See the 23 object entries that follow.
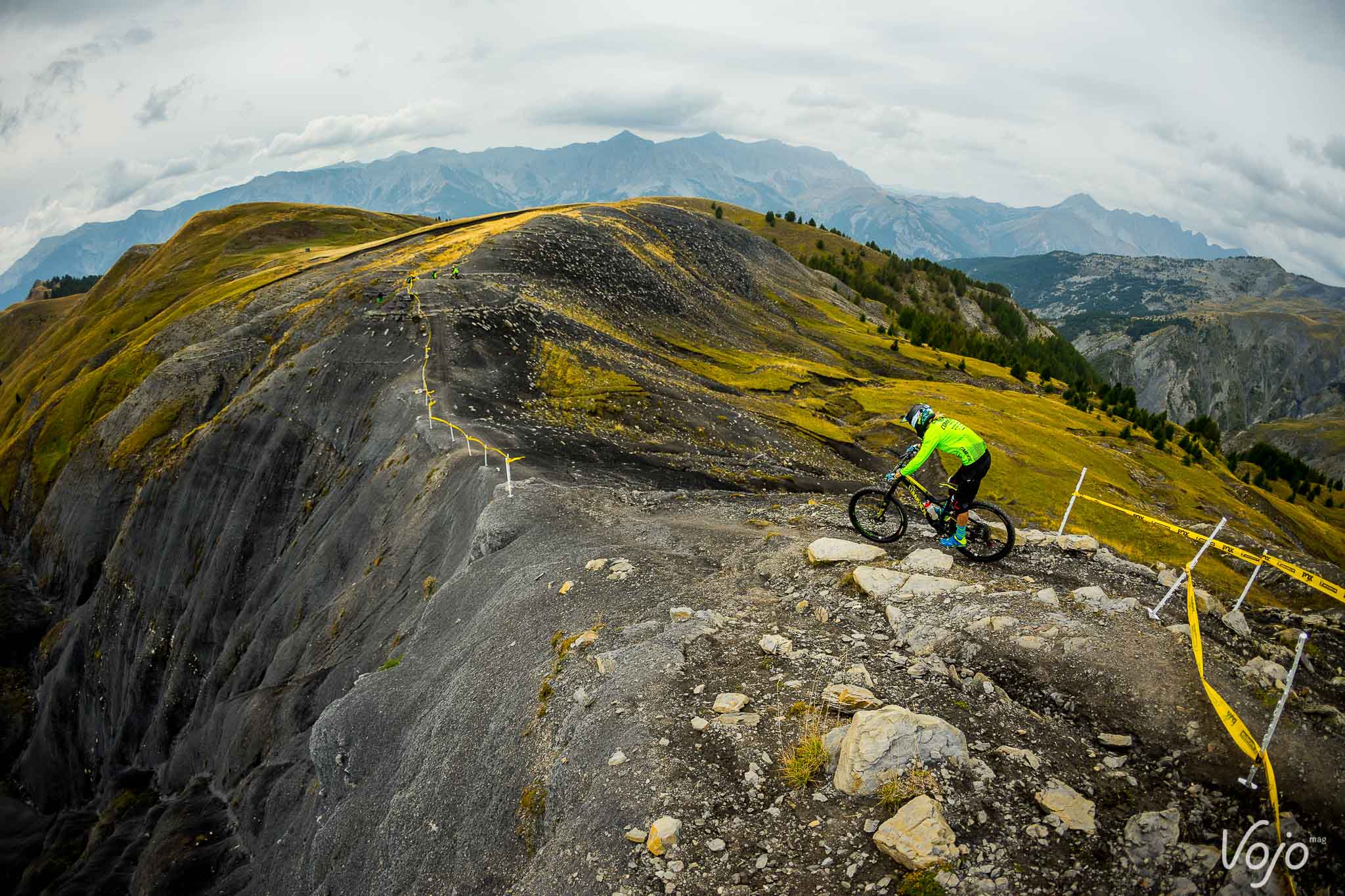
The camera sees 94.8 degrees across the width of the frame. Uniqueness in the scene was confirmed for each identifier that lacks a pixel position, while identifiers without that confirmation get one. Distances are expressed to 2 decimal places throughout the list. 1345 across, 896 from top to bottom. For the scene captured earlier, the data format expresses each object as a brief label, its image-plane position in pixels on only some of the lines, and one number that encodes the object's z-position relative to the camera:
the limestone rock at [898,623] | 12.27
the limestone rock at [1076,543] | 15.73
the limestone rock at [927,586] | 13.25
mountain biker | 14.77
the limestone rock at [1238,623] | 11.59
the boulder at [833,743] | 9.19
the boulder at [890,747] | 8.70
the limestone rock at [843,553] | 15.47
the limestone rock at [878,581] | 13.70
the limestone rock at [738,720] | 10.16
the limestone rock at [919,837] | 7.61
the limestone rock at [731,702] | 10.51
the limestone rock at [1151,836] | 7.54
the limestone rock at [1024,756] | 8.93
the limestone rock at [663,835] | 8.49
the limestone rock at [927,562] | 14.60
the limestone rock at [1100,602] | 11.75
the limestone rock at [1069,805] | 7.98
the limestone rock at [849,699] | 10.14
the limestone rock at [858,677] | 10.85
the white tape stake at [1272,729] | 7.95
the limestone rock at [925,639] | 11.63
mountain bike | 15.37
